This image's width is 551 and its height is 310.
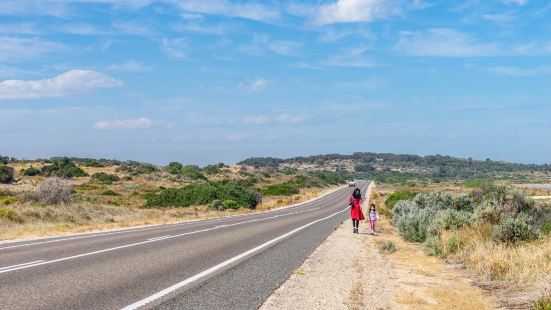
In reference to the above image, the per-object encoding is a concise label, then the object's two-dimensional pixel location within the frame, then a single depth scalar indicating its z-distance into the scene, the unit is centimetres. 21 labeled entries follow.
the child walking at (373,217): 2319
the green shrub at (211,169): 12079
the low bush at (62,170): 7681
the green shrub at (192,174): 9688
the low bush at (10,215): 2500
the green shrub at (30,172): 7506
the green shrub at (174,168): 10628
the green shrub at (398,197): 4901
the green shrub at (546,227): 1855
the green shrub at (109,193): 5728
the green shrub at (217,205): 4688
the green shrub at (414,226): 2006
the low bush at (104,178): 7401
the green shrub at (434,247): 1533
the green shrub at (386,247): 1603
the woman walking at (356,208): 2177
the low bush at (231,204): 4837
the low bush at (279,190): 8226
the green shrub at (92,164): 9688
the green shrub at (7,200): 3467
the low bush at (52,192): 3616
